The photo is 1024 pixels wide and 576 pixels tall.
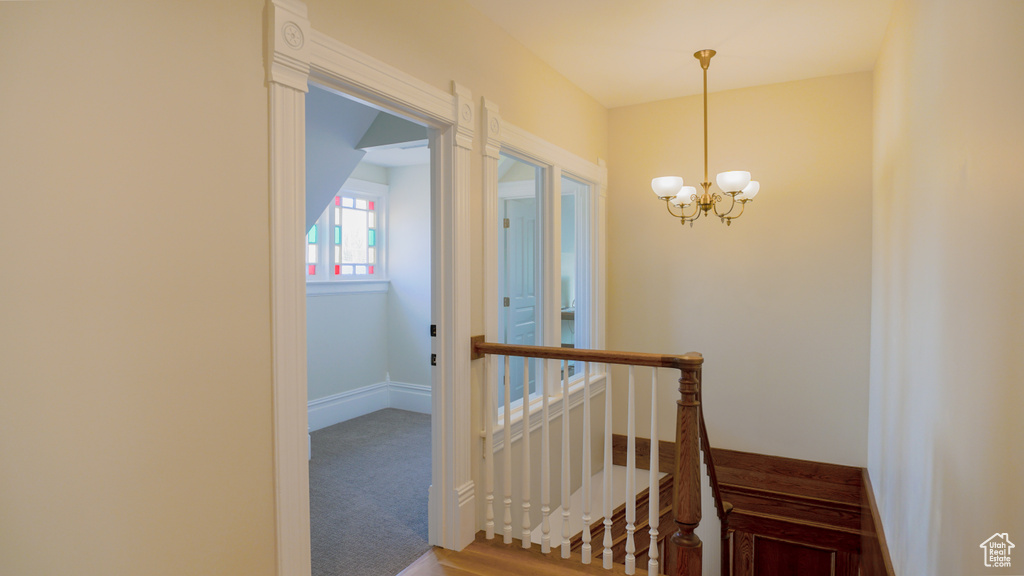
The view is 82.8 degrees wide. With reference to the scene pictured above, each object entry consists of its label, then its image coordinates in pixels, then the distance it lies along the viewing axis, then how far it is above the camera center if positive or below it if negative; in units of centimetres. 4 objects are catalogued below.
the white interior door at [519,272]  489 +3
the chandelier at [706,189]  305 +49
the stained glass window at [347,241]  502 +32
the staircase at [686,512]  228 -132
